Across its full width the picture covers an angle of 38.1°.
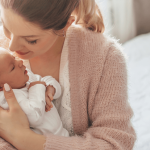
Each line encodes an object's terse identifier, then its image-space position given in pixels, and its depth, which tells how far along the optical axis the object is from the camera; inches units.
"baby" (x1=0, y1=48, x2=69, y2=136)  37.0
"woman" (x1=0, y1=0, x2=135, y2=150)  34.9
